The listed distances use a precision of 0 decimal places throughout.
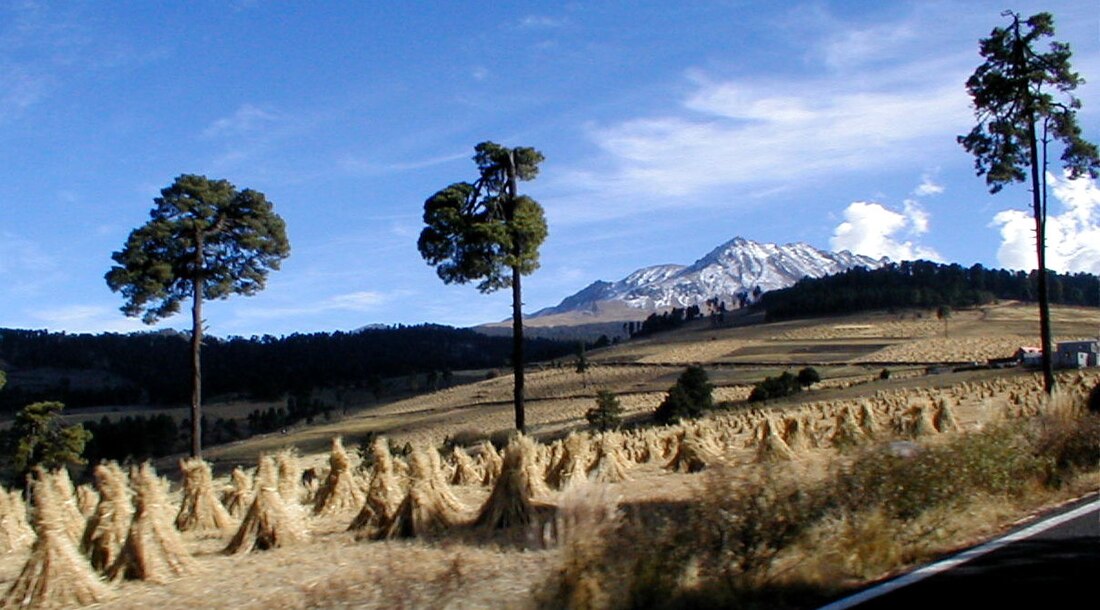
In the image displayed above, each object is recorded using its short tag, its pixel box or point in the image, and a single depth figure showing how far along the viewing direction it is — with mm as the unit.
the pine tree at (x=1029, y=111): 22734
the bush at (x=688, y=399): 41219
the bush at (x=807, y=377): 61594
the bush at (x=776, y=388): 52156
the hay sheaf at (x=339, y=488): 12383
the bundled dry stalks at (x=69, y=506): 9625
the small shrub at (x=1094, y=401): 15338
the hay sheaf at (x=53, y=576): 7535
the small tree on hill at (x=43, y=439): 29750
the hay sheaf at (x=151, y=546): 8430
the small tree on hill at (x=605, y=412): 42491
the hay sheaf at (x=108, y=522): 8734
